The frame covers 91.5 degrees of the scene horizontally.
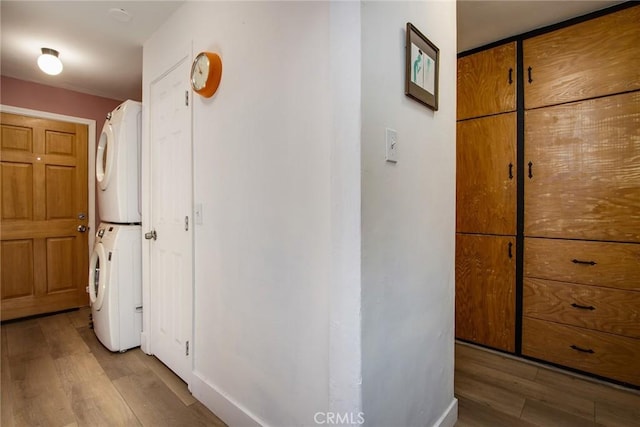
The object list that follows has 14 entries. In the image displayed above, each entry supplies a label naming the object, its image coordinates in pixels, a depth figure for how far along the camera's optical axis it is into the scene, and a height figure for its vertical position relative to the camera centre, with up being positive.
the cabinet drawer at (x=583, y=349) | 1.85 -0.88
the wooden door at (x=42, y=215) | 2.92 -0.04
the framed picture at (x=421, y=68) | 1.18 +0.58
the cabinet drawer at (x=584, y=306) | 1.84 -0.60
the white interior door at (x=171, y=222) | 1.87 -0.07
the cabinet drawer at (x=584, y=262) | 1.84 -0.32
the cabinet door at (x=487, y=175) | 2.24 +0.27
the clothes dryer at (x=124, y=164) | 2.35 +0.36
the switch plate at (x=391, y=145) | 1.09 +0.24
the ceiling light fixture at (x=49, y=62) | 2.36 +1.13
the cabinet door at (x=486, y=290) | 2.26 -0.60
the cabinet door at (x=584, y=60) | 1.83 +0.95
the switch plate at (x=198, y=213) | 1.74 -0.01
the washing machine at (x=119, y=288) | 2.30 -0.58
